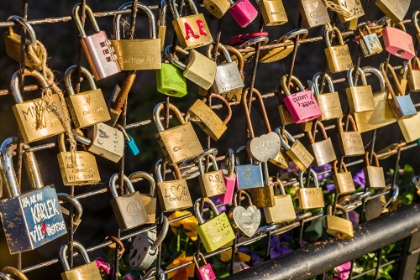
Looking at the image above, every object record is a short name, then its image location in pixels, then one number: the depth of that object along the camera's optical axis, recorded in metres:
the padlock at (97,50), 0.89
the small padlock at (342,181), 1.15
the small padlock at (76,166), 0.89
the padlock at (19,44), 0.85
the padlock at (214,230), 1.01
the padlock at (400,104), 1.14
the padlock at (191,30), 0.94
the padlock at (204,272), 1.04
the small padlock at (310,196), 1.12
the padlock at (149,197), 0.97
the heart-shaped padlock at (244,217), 1.05
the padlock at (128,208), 0.94
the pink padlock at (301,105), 1.04
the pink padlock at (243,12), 0.98
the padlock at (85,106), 0.89
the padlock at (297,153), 1.08
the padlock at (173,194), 0.96
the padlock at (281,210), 1.08
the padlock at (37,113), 0.85
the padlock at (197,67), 0.95
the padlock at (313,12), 1.03
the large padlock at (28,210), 0.86
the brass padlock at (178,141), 0.95
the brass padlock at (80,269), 0.92
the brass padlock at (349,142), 1.12
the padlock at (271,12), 1.00
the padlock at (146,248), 0.99
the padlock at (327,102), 1.08
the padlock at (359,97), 1.10
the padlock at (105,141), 0.91
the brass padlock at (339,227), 1.14
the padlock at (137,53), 0.91
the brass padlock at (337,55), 1.07
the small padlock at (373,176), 1.18
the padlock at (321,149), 1.10
